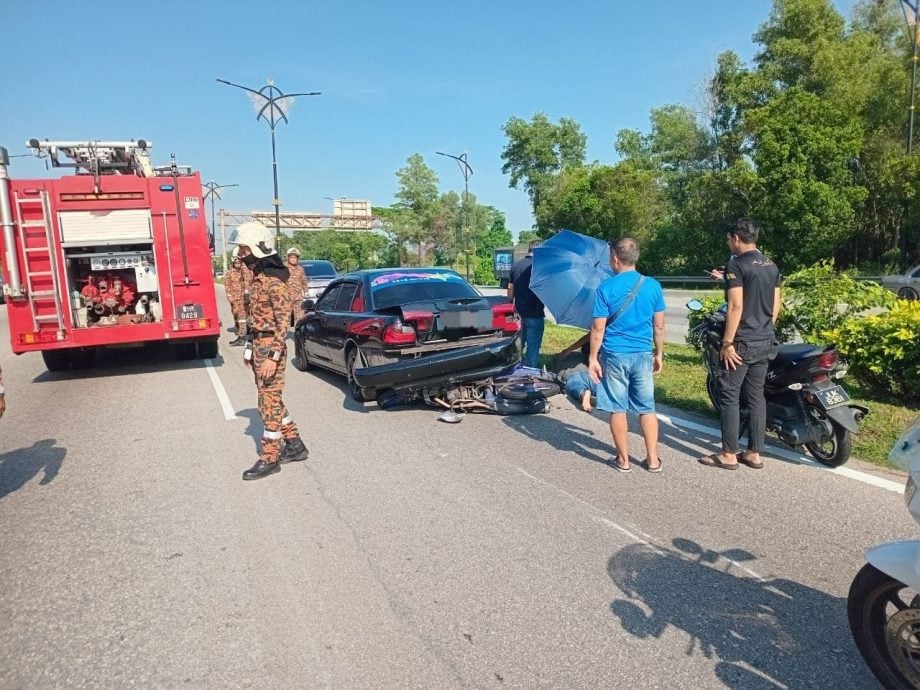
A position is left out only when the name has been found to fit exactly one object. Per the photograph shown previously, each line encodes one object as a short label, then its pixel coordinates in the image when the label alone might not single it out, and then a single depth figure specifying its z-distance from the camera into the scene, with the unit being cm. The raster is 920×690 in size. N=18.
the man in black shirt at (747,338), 493
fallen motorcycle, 678
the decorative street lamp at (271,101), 2286
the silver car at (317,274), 1838
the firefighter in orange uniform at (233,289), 1227
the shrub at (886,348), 611
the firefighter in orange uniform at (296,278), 1291
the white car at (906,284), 1819
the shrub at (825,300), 678
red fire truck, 924
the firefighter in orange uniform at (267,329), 513
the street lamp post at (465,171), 3328
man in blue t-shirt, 501
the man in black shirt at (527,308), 848
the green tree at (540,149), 6047
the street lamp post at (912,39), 2170
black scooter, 492
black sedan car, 733
